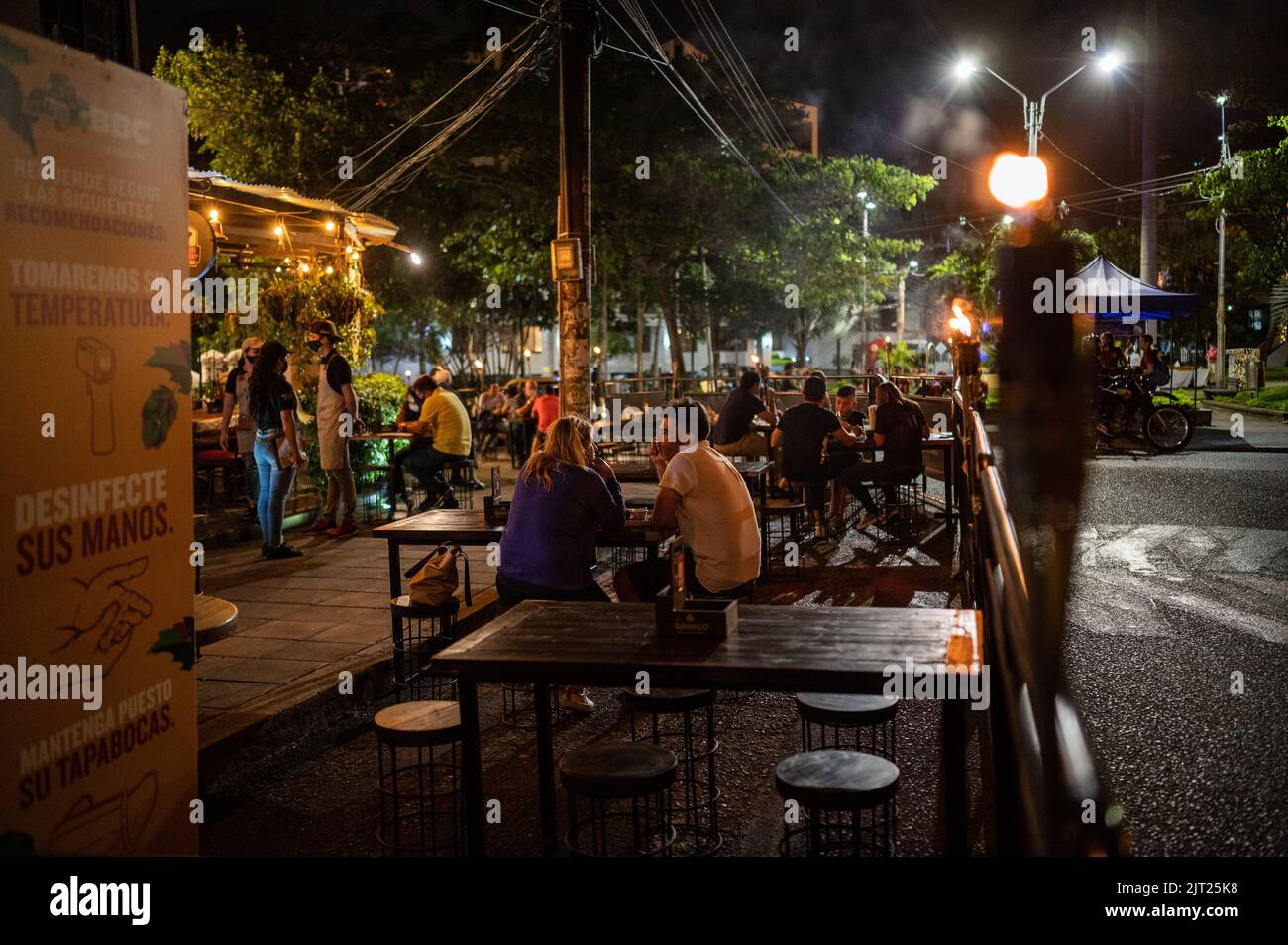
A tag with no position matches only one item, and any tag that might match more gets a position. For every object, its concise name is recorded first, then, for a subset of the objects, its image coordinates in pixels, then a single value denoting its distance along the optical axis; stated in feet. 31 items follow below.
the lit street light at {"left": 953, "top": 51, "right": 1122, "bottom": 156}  46.50
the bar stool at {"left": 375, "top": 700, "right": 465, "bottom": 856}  14.38
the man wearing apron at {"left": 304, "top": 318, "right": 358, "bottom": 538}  35.63
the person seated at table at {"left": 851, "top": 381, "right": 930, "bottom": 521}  37.35
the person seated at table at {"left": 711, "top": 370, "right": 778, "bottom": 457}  40.86
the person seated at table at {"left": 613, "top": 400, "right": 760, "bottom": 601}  20.62
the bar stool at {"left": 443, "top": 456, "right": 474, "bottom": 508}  43.06
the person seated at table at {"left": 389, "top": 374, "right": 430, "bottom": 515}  41.11
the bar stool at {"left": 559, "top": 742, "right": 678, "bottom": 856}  12.54
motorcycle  57.72
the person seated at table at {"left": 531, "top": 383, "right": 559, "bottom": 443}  48.32
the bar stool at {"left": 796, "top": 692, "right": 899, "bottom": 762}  14.35
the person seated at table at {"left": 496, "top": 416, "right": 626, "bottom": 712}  18.94
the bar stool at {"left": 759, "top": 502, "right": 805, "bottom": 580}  31.60
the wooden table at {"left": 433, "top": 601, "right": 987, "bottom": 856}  11.93
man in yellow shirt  41.55
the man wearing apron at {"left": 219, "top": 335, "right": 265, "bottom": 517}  34.96
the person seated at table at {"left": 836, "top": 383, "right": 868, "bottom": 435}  46.57
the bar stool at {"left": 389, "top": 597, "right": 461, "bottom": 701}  20.33
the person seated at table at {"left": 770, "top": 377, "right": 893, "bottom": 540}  36.32
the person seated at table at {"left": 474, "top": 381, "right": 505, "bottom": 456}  64.13
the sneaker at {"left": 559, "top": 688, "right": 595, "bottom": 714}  19.92
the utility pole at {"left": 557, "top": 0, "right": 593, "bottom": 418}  33.86
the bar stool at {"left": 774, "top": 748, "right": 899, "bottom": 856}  11.86
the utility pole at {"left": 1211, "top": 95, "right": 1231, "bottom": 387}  107.76
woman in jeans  31.45
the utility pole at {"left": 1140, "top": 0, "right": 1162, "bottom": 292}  80.18
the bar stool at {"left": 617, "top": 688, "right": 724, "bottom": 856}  14.52
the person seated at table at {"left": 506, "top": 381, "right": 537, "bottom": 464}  55.77
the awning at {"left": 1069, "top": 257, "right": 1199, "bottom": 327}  67.67
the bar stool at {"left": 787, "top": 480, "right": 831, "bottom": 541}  37.60
